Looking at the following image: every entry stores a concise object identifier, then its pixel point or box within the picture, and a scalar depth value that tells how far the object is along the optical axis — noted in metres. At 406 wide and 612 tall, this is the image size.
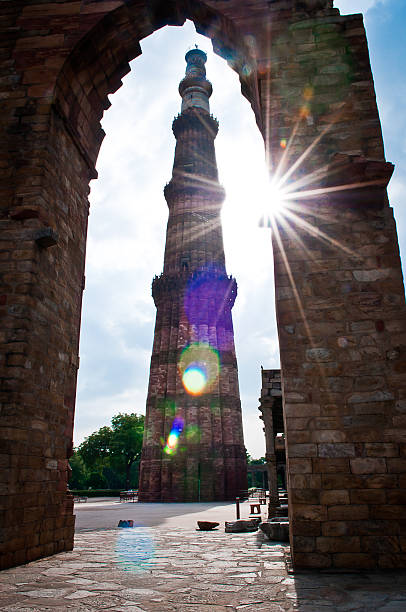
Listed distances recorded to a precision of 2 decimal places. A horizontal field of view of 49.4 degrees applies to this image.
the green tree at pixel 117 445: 42.09
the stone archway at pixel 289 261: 4.18
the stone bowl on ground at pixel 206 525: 8.04
